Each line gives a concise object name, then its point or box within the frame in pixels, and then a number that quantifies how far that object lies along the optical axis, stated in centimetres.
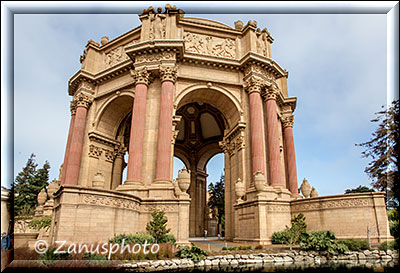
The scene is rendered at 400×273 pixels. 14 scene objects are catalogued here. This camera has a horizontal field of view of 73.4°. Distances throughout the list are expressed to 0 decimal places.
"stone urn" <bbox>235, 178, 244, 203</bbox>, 1930
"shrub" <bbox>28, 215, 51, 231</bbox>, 1553
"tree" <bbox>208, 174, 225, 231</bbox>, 4320
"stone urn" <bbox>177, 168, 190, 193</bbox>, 1499
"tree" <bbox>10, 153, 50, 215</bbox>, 4100
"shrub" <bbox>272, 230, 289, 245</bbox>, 1487
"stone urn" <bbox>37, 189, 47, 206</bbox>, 2169
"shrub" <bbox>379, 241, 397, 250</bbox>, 1144
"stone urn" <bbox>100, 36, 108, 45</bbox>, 2742
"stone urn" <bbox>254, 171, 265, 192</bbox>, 1700
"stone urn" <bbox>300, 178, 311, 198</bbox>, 1971
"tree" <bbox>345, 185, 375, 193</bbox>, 4546
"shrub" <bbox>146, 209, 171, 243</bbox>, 1305
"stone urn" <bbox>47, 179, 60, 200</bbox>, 2044
